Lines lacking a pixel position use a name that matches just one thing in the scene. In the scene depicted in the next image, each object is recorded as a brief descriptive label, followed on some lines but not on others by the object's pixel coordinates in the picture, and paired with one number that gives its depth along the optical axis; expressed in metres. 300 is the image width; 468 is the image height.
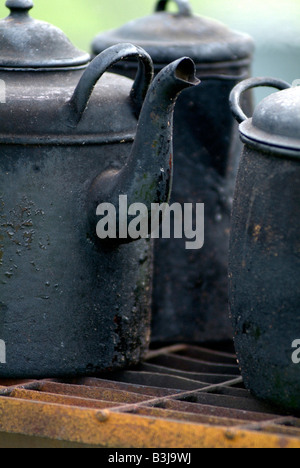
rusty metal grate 1.28
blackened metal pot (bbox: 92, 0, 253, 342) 1.58
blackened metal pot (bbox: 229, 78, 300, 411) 1.28
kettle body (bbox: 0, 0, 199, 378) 1.37
